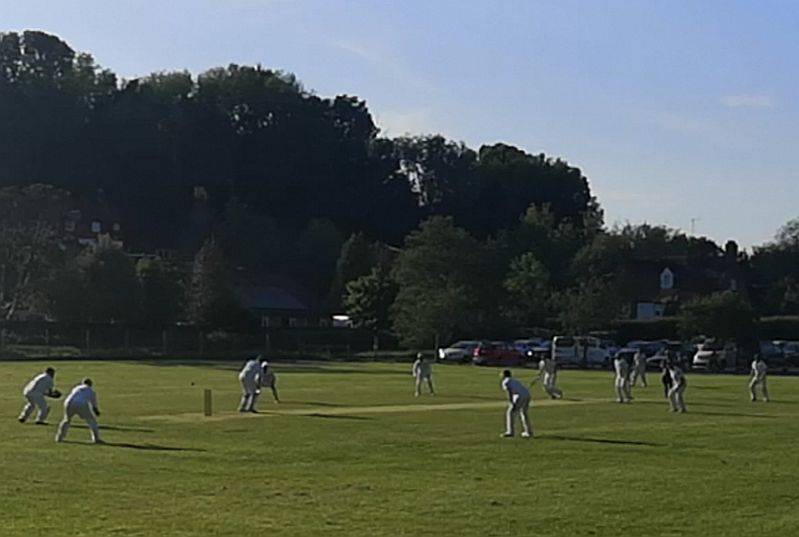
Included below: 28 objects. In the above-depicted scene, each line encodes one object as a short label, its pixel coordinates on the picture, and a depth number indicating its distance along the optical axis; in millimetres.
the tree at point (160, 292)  91500
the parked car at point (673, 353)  76438
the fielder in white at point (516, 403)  30297
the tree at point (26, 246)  88438
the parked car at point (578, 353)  80500
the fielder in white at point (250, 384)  38000
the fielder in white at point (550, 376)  46625
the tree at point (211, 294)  92938
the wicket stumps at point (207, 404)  36406
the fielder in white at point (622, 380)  44781
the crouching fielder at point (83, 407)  27969
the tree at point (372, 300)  97688
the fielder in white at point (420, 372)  47844
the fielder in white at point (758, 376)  47125
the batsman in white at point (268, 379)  41981
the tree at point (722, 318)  85000
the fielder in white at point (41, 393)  33094
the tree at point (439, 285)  87938
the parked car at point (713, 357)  76250
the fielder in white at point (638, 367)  53231
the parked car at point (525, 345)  81975
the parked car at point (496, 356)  78812
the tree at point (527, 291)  98444
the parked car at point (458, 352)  81312
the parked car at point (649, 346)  81738
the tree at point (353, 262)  113812
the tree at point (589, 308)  90875
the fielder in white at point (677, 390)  40625
